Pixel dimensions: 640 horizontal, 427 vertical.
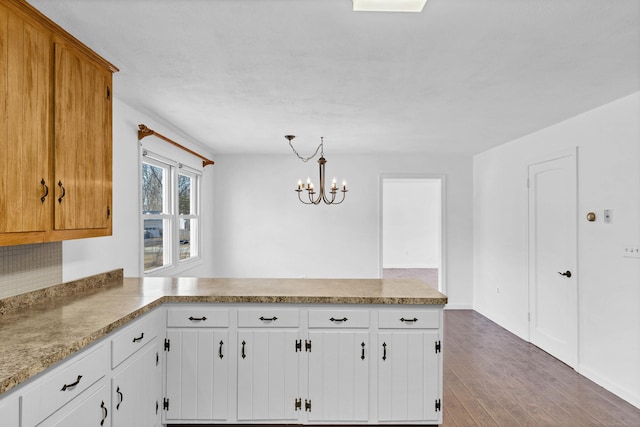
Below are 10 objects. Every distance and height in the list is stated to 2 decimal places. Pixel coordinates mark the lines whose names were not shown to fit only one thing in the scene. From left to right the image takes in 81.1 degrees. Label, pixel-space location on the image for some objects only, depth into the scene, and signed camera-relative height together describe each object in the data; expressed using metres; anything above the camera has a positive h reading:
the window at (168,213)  3.84 +0.01
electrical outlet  2.89 -0.31
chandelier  4.10 +0.35
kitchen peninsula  2.36 -0.91
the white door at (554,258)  3.61 -0.47
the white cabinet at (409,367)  2.35 -0.97
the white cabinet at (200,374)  2.38 -1.02
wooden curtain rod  3.35 +0.75
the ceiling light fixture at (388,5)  1.65 +0.93
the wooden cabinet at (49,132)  1.60 +0.41
